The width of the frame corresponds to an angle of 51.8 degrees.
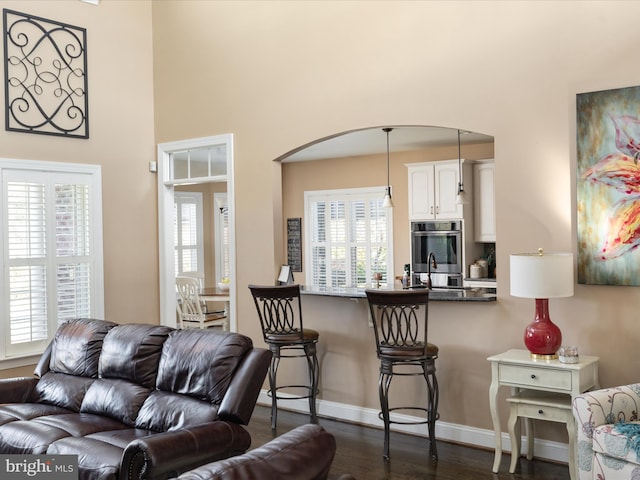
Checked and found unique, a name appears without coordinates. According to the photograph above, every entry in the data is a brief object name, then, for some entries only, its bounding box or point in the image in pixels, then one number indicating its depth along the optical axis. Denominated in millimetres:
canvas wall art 4016
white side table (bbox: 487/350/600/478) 3859
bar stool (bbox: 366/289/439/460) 4367
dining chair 7832
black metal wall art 5793
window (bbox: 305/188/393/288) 9617
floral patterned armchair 3170
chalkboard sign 10484
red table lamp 3955
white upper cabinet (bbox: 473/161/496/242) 8180
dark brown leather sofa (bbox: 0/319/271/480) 3084
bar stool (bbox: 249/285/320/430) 5039
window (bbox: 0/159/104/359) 5734
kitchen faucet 8461
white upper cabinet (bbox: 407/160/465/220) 8242
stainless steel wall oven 8289
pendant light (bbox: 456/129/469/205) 7637
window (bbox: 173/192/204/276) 10438
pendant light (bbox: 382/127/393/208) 8000
